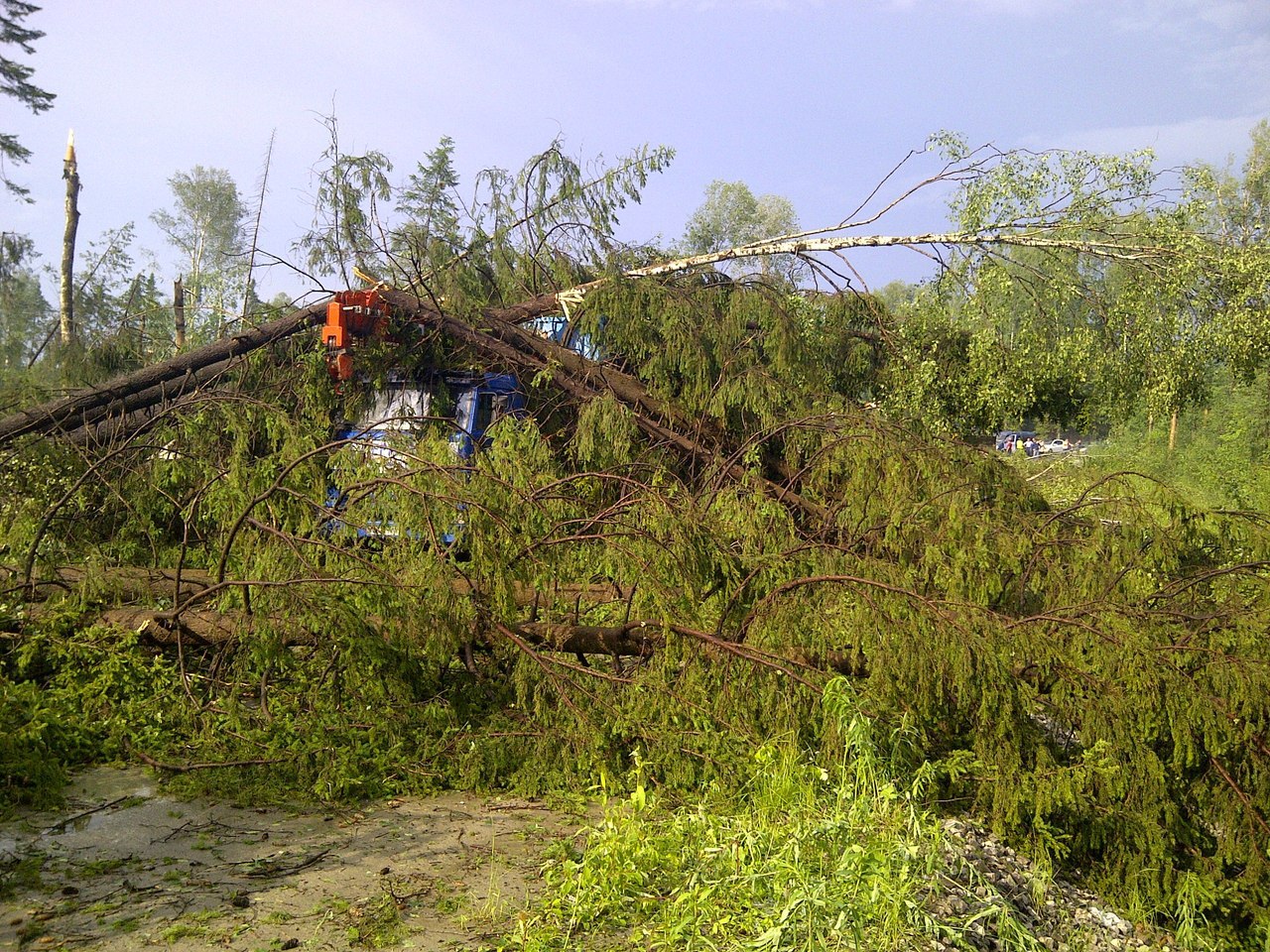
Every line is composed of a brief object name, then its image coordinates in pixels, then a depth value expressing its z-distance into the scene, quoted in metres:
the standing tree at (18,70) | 17.48
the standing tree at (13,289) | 15.42
